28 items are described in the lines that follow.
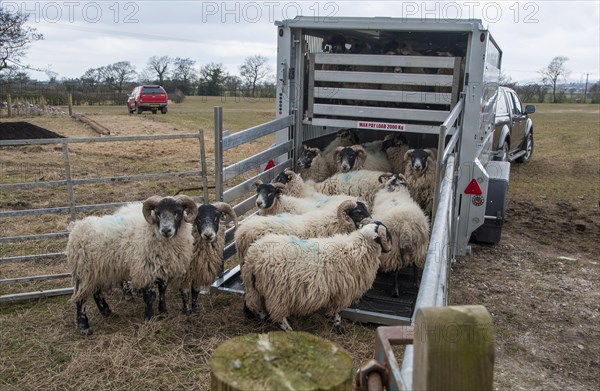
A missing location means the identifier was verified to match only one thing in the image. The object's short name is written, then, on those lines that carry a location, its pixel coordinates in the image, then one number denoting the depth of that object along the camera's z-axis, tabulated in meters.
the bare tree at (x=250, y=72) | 67.31
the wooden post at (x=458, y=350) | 1.21
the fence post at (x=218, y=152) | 5.72
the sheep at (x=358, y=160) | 7.43
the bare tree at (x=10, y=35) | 21.17
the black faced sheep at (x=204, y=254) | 5.36
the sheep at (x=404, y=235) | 5.66
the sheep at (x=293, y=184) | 6.88
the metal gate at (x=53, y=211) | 5.90
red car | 34.56
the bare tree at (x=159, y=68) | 63.75
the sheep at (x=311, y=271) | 4.86
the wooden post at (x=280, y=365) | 1.41
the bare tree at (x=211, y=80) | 60.12
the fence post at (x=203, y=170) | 6.36
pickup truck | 11.88
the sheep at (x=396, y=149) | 8.24
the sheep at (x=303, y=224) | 5.40
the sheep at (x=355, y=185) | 6.98
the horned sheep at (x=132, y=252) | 5.11
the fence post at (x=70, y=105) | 32.59
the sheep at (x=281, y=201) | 6.01
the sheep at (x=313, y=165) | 7.57
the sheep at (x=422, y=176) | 6.93
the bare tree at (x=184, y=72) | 62.53
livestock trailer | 6.19
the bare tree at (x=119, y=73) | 55.86
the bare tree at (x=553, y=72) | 62.28
